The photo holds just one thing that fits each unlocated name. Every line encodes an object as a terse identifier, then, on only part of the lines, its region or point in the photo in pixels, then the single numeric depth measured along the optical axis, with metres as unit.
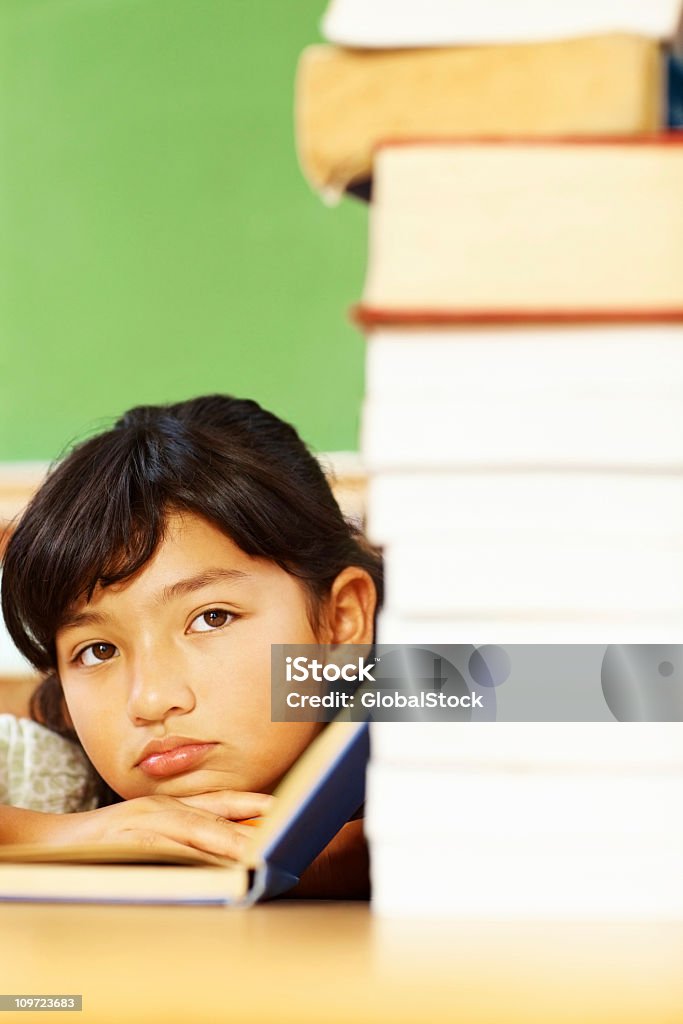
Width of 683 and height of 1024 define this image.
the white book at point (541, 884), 1.45
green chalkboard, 2.49
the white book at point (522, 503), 1.46
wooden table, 1.30
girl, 1.74
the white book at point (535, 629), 1.46
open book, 1.49
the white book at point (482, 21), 1.47
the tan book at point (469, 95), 1.46
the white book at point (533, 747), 1.46
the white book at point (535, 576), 1.46
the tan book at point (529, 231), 1.45
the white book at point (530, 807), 1.45
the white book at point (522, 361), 1.45
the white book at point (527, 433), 1.46
